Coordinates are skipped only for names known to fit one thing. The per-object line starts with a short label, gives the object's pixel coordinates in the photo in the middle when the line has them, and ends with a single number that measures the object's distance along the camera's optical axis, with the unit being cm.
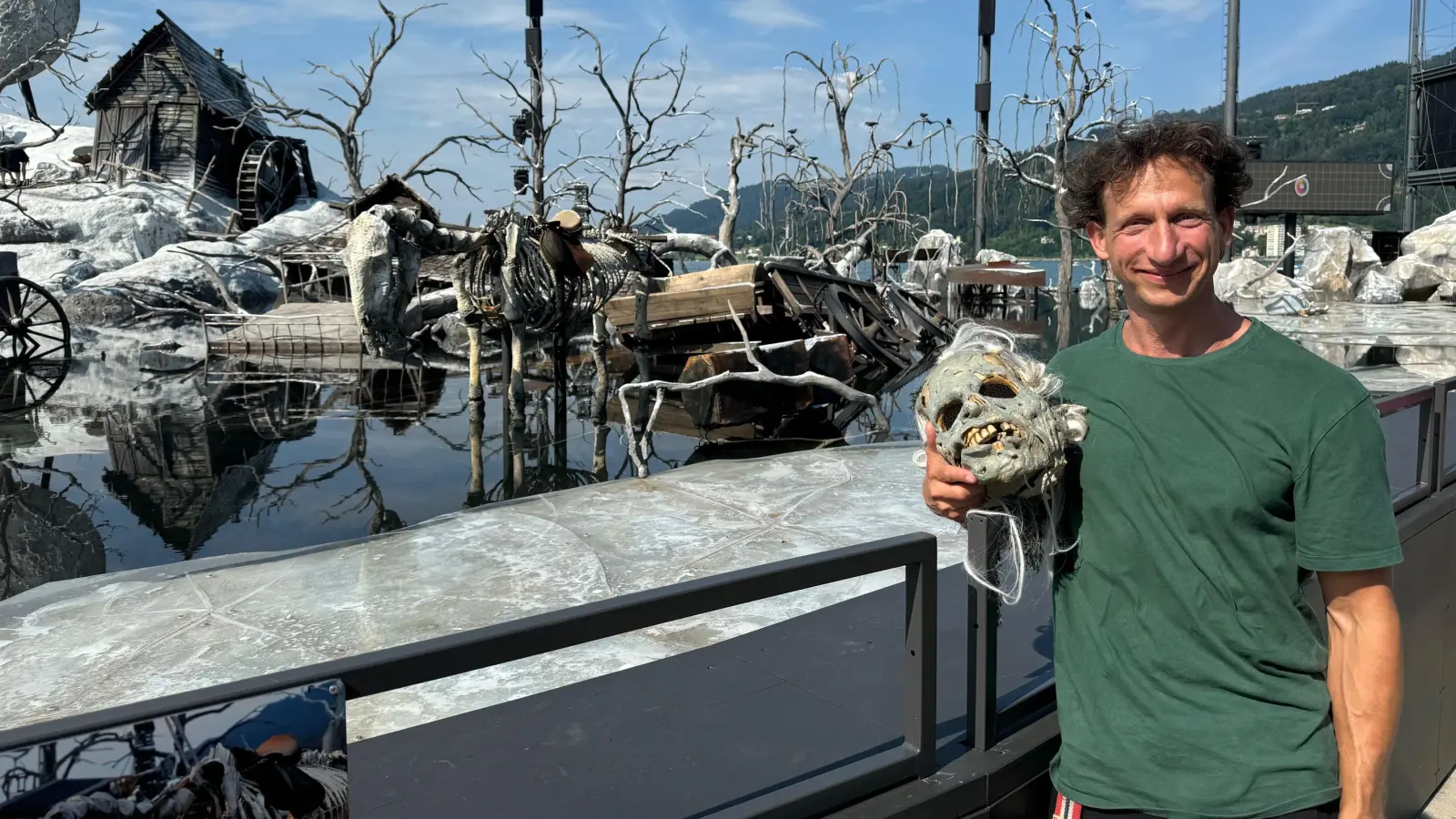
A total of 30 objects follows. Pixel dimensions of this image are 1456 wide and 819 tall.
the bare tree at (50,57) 1847
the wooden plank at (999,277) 3284
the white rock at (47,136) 4238
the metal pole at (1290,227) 4475
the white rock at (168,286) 2752
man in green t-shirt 159
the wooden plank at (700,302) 1591
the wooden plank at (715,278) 1633
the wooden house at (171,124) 3906
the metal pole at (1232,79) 2541
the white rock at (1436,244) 3203
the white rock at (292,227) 3347
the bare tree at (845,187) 3061
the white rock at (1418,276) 3125
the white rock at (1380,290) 3023
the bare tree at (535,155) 2909
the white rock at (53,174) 3741
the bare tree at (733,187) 2766
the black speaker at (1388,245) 3678
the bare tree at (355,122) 2808
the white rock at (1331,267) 3181
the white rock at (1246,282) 2762
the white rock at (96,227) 3112
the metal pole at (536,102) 2909
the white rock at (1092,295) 4222
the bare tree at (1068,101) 2897
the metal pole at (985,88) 3840
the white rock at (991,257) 3913
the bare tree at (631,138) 3052
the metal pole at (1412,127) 4251
